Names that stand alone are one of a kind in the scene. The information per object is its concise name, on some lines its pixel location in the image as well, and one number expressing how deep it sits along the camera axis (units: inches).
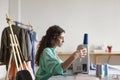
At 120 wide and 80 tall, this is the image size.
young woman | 62.6
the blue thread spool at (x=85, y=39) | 65.9
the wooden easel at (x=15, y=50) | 125.9
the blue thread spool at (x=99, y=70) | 63.2
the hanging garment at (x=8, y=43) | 129.8
